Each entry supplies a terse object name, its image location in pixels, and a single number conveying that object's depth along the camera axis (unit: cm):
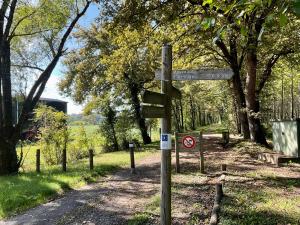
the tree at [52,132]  1204
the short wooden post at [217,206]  421
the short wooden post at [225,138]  1461
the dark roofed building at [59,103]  4221
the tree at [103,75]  1786
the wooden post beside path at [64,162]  951
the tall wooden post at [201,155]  798
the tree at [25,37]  987
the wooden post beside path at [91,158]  932
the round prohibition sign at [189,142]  703
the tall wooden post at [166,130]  373
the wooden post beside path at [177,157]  824
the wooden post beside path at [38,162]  965
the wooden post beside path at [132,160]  883
